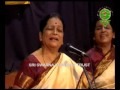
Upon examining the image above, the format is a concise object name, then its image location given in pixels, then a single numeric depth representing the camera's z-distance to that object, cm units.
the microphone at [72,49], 234
